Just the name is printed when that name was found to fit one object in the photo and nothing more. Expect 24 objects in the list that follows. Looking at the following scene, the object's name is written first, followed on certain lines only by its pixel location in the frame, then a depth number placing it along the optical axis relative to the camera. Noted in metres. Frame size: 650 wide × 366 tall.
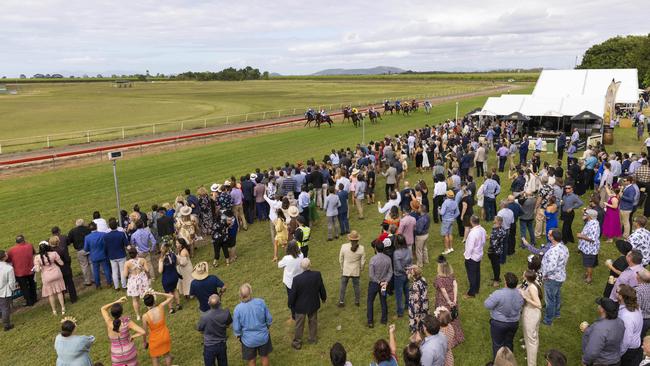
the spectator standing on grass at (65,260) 8.24
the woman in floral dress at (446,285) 5.94
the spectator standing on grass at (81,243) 9.05
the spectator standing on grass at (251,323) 5.60
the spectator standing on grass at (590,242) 7.70
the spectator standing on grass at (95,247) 8.75
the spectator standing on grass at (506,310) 5.47
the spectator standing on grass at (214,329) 5.43
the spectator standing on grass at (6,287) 7.37
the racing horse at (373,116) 33.81
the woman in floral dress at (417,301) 6.01
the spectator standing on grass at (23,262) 8.01
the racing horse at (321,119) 32.50
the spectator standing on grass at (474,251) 7.38
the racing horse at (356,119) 32.66
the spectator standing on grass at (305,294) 6.33
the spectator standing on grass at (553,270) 6.47
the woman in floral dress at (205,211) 10.80
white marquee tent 24.36
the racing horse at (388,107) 38.75
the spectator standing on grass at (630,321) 4.95
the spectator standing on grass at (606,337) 4.76
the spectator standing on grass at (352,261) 7.18
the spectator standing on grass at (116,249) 8.77
